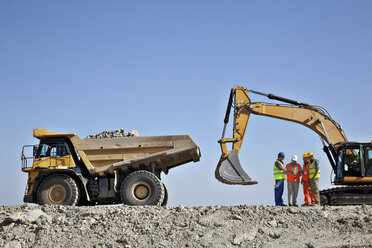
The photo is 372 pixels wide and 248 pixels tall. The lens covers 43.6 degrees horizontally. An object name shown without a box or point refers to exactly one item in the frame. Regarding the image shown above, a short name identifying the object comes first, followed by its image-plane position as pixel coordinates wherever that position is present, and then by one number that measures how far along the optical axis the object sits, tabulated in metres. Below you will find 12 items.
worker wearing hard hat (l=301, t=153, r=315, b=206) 14.62
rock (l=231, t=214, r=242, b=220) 12.04
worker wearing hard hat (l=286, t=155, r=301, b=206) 14.62
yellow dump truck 14.39
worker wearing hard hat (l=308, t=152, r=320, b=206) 14.47
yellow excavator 15.24
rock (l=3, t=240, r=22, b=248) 11.70
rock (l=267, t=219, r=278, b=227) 11.78
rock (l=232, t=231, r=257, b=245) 11.09
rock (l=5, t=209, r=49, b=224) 12.44
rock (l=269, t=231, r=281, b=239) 11.34
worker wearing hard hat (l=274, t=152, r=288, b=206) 14.49
